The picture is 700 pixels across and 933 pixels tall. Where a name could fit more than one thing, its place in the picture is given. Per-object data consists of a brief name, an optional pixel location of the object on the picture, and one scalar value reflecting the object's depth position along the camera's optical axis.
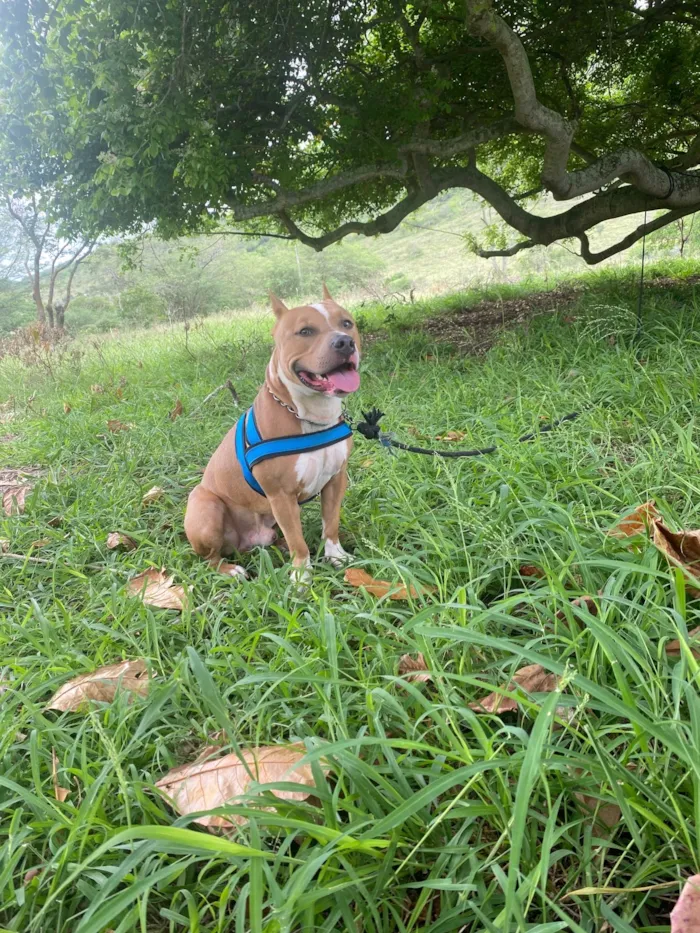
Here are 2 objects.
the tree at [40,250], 13.80
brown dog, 2.11
